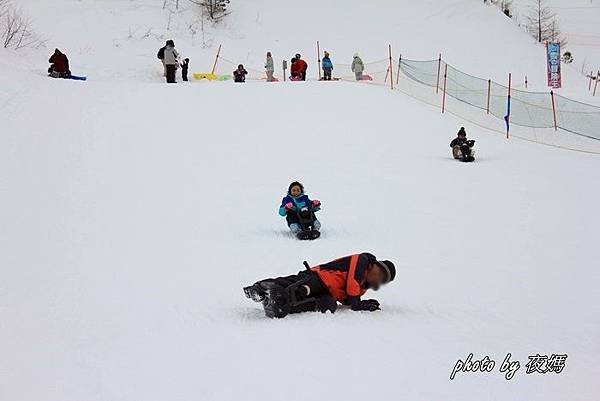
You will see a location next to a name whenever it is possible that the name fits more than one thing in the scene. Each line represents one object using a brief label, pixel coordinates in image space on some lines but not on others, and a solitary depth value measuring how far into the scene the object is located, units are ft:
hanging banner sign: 100.12
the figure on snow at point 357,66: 87.92
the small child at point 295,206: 31.94
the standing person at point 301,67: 86.38
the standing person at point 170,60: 76.89
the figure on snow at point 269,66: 85.66
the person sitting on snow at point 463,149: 52.70
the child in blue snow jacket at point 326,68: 86.43
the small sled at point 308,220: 31.76
